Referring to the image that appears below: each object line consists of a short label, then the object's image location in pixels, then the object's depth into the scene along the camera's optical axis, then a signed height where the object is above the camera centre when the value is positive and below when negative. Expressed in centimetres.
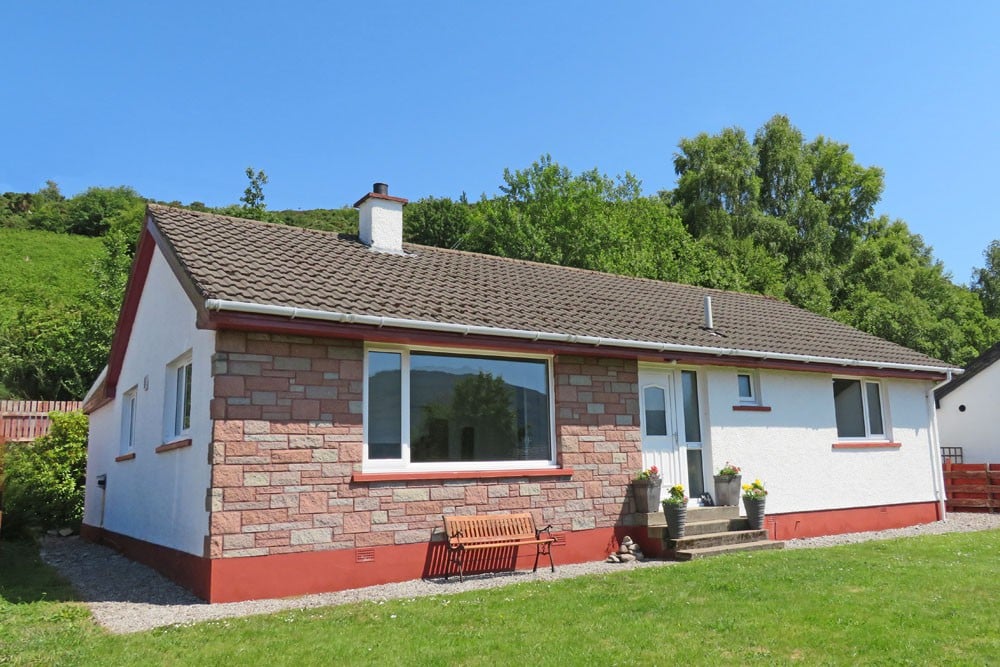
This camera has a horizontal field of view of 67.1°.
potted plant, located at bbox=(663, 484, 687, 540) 1027 -89
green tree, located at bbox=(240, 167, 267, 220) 3803 +1307
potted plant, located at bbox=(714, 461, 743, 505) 1150 -58
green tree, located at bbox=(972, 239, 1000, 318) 5144 +1130
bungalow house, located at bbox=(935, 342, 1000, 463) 2258 +99
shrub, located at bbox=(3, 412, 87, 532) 1483 -29
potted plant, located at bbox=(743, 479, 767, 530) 1130 -86
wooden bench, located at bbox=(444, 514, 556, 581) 890 -99
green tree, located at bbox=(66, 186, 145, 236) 6175 +2031
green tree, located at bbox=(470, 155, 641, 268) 3562 +1172
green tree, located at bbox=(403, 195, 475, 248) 4759 +1443
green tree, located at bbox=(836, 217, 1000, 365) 3431 +780
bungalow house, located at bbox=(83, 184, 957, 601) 812 +59
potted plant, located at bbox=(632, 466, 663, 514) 1052 -56
